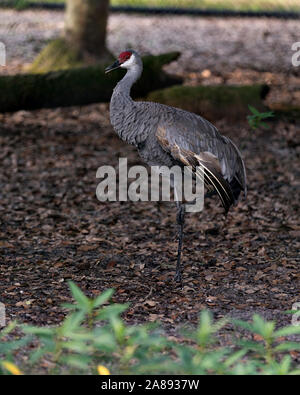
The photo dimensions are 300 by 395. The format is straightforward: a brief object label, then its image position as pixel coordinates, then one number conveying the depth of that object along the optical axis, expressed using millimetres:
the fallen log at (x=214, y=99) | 17219
